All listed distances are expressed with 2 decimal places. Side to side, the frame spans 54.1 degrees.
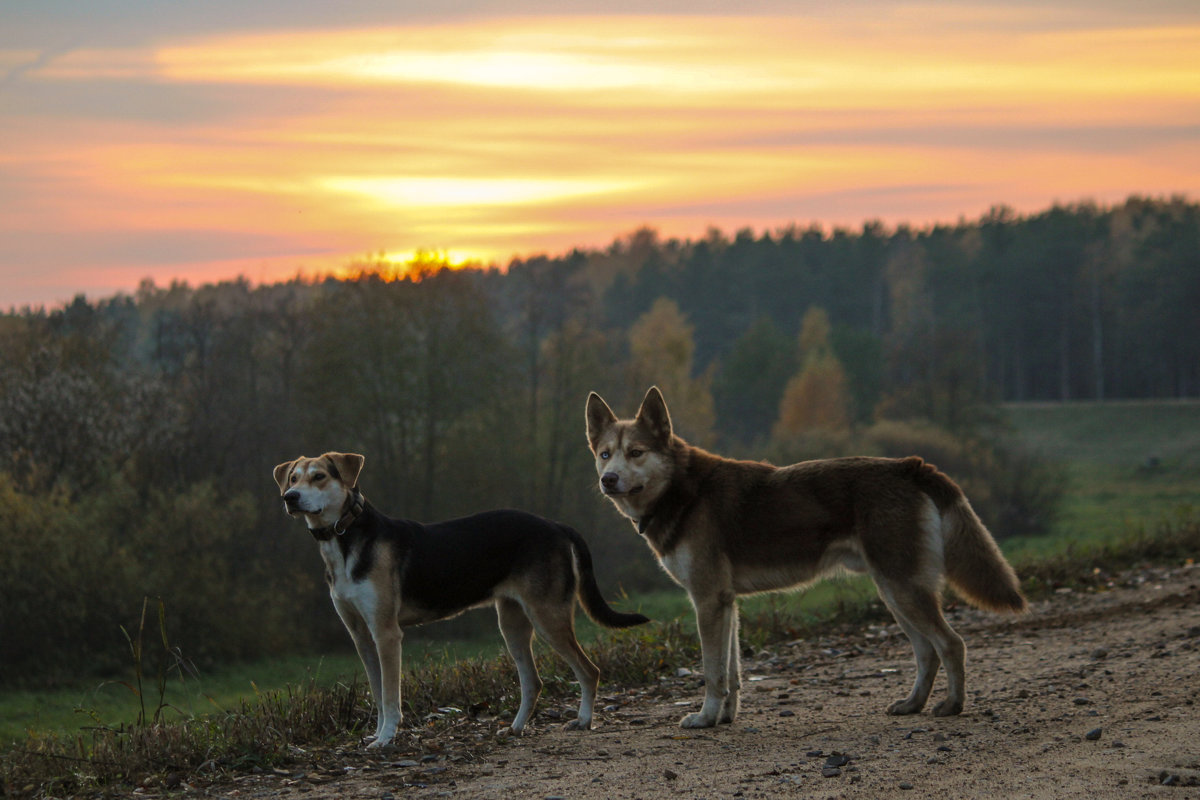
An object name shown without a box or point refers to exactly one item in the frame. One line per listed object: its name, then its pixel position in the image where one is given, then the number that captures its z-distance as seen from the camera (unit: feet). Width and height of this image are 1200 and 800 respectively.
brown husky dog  25.88
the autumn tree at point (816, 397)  228.22
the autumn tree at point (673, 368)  192.95
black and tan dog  25.91
